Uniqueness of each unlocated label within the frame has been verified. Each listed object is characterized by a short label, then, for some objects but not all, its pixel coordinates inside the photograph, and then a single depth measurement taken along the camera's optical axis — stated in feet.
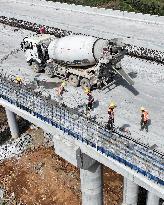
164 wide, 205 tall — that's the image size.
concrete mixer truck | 78.74
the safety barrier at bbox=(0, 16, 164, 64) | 104.12
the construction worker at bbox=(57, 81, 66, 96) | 81.89
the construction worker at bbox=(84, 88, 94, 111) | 72.79
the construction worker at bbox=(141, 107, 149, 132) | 67.12
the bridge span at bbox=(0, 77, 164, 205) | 57.67
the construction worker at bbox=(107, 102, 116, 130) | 65.92
